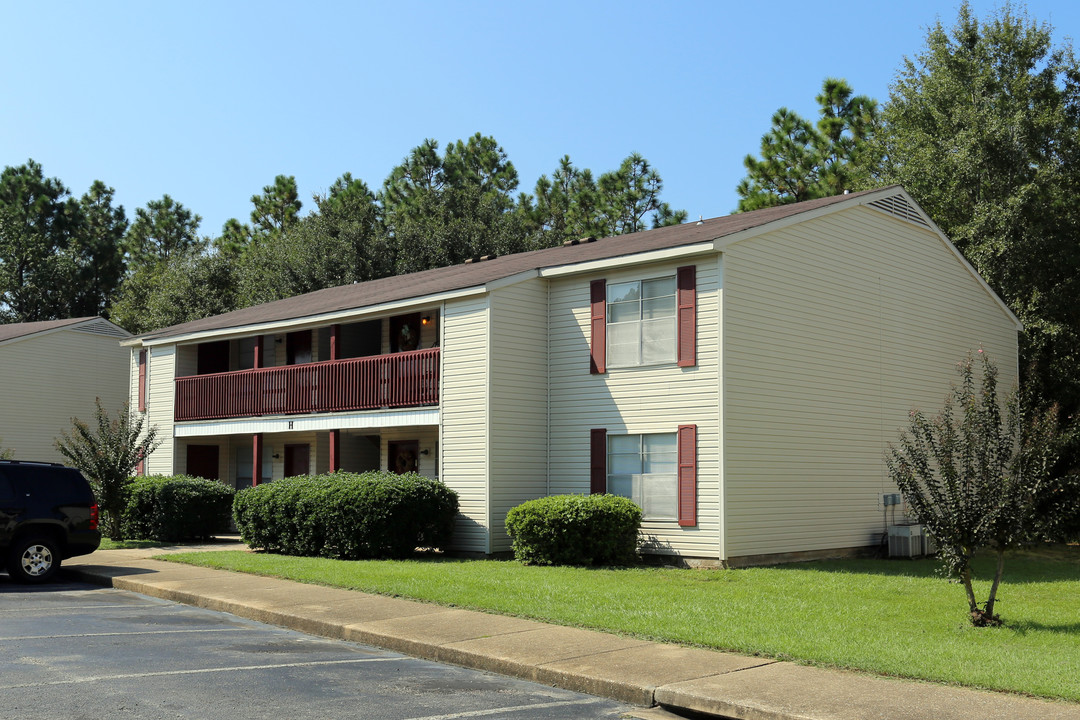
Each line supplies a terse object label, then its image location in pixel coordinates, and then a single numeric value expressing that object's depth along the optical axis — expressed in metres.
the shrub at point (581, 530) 17.11
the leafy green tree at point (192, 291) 48.22
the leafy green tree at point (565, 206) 51.97
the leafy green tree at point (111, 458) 22.25
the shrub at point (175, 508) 22.56
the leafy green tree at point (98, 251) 66.44
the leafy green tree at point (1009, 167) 26.64
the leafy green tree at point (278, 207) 63.59
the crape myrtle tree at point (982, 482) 11.05
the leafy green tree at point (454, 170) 58.69
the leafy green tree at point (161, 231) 70.44
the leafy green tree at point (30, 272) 62.81
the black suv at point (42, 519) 15.46
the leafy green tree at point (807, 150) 39.34
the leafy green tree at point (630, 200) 51.75
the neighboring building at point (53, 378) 33.91
